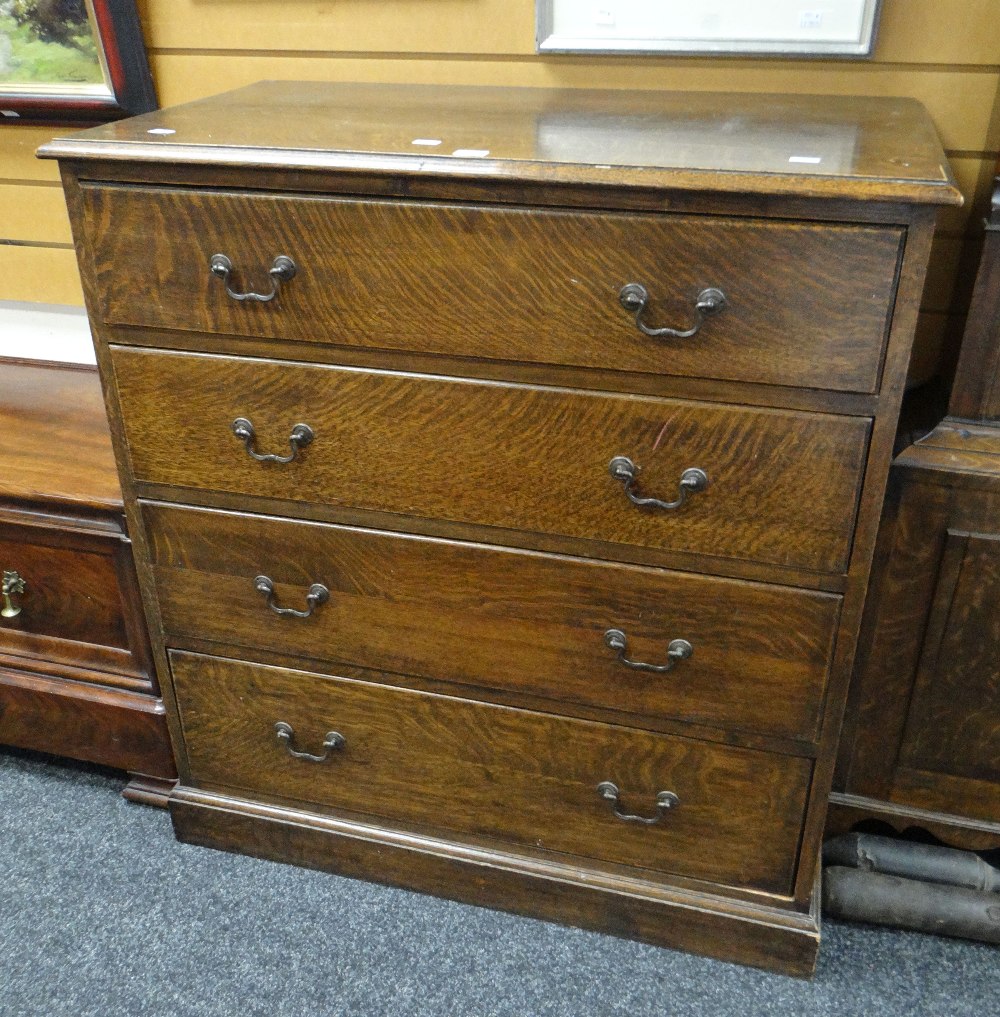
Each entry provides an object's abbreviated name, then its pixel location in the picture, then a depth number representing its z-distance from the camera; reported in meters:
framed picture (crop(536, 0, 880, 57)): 1.45
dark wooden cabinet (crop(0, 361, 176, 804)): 1.63
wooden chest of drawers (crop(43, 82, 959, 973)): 1.11
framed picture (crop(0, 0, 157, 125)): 1.71
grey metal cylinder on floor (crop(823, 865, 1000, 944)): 1.54
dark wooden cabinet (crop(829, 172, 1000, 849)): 1.30
